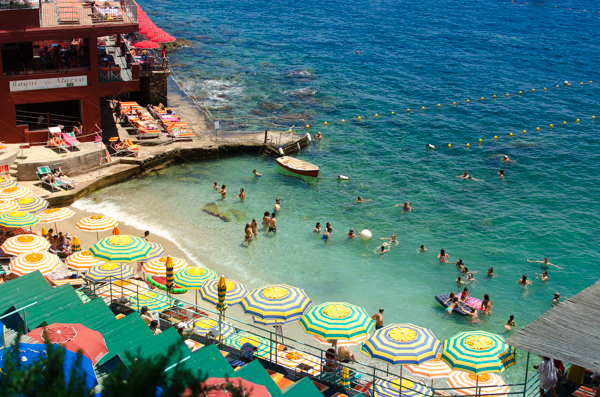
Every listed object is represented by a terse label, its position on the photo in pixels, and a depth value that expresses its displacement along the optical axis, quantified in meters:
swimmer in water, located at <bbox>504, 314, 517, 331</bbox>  20.23
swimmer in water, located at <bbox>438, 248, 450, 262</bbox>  24.83
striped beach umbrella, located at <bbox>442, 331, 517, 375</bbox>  14.08
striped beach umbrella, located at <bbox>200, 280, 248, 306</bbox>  17.39
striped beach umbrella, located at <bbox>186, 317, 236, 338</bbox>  16.12
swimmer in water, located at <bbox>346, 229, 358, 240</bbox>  26.38
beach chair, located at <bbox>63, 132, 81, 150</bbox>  29.52
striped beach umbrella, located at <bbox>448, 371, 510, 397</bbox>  15.09
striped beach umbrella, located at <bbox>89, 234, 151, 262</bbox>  18.19
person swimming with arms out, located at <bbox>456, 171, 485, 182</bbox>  34.13
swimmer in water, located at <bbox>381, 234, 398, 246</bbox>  26.12
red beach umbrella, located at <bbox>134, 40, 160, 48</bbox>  38.87
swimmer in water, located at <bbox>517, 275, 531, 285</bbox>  23.38
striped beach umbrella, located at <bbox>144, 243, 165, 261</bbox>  18.78
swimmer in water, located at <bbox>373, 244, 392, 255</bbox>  25.50
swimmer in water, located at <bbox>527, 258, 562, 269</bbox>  25.00
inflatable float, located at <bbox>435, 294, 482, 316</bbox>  20.97
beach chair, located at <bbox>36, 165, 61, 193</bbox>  26.83
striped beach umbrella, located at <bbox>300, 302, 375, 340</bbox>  14.70
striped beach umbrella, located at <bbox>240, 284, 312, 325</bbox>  15.54
